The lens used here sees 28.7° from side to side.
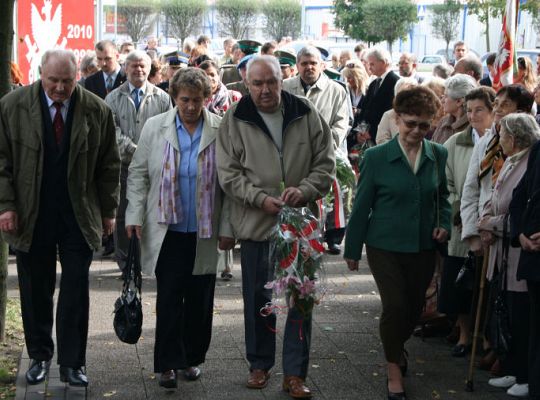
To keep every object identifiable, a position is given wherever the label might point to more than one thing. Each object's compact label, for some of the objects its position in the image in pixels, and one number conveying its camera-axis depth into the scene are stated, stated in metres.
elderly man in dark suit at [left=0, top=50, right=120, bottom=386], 6.74
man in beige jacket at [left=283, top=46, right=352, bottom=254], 10.88
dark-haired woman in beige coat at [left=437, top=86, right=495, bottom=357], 8.09
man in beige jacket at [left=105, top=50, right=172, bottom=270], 10.50
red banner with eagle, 12.05
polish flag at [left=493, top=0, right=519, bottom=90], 9.78
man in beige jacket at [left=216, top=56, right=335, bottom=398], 6.85
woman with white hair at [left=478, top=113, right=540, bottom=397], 7.04
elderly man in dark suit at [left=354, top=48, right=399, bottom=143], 12.94
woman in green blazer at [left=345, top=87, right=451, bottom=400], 6.84
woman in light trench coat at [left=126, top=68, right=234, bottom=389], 6.91
